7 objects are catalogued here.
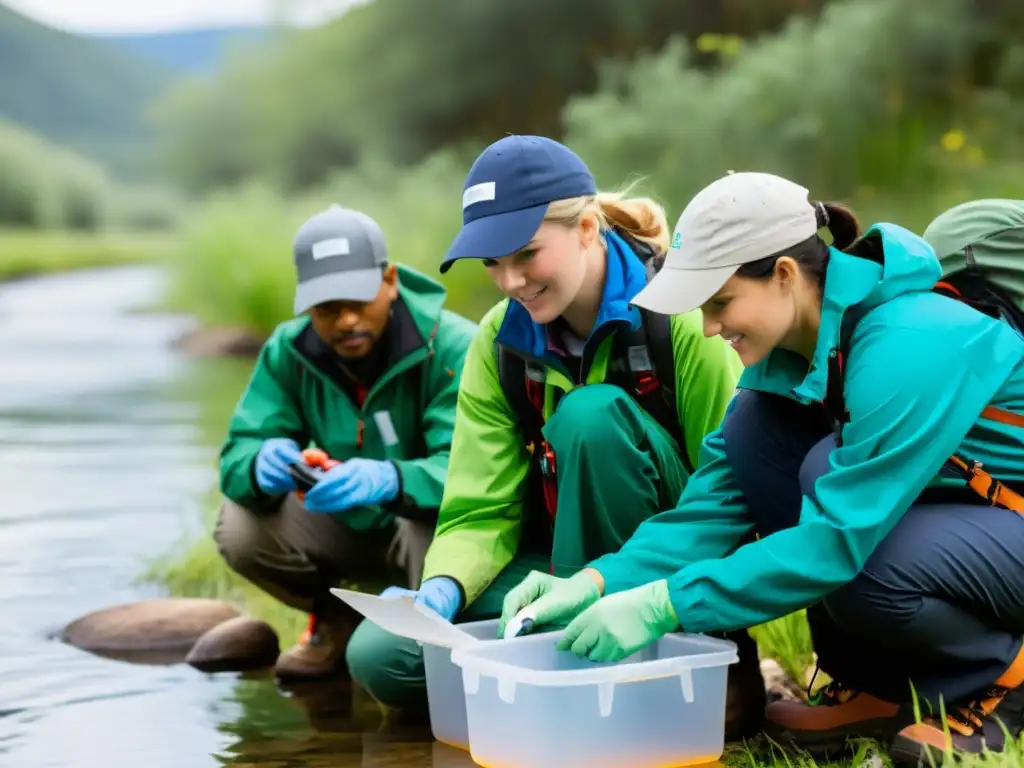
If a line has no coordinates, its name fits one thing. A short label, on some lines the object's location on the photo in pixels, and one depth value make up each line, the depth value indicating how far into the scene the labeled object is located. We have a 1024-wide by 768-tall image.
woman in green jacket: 2.86
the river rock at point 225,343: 14.52
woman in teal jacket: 2.41
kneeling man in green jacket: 3.59
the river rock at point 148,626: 4.14
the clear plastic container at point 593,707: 2.49
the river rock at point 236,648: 3.96
